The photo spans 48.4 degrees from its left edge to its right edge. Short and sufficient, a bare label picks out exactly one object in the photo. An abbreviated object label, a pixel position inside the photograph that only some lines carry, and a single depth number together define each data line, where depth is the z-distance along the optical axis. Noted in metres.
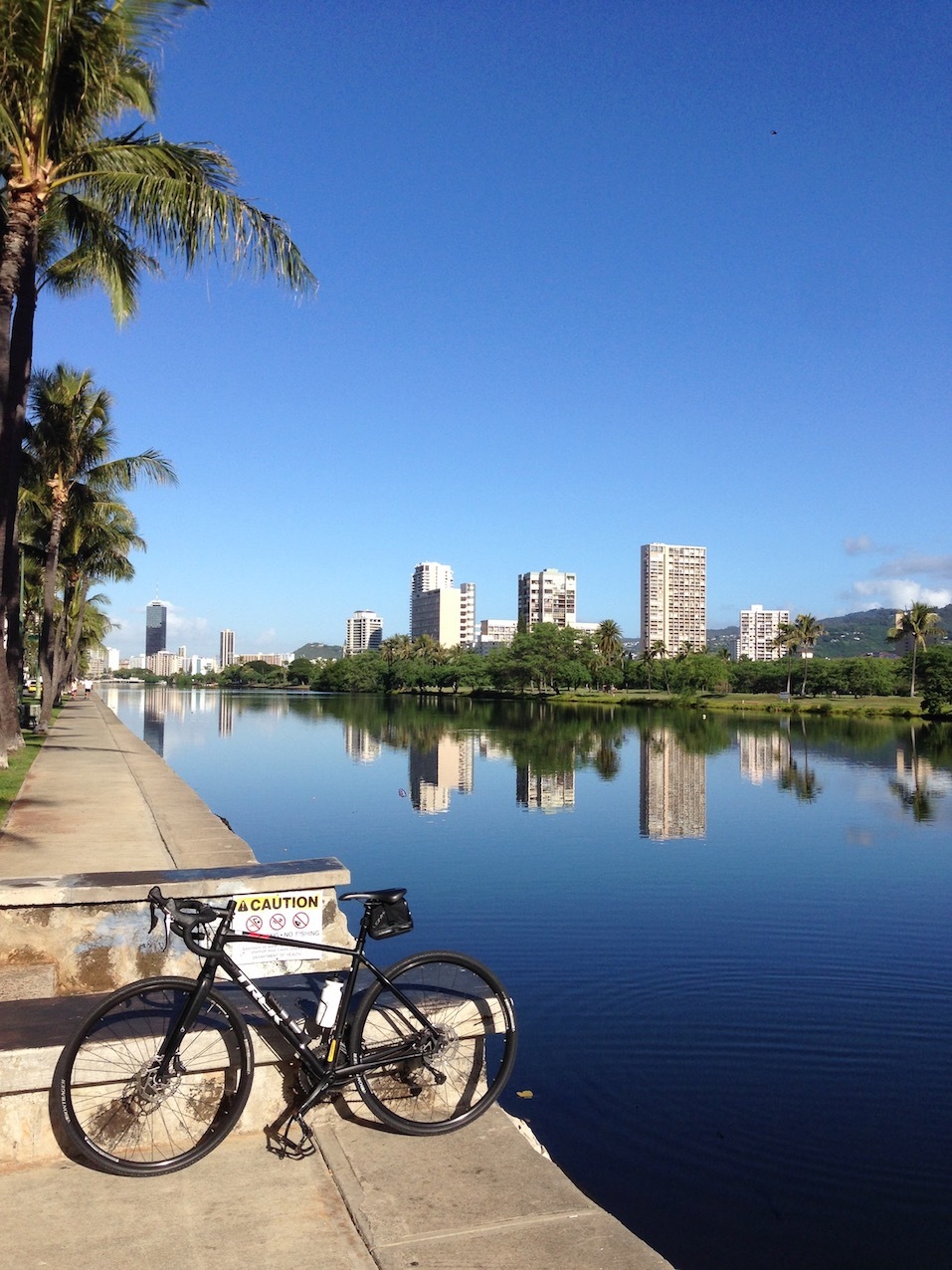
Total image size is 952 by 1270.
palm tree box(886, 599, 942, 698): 108.09
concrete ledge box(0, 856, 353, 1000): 6.57
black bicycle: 4.36
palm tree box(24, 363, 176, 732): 32.31
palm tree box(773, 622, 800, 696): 125.38
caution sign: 5.75
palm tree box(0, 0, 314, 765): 14.30
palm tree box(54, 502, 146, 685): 41.50
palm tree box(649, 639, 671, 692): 130.75
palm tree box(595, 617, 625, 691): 144.88
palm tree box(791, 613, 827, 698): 122.88
